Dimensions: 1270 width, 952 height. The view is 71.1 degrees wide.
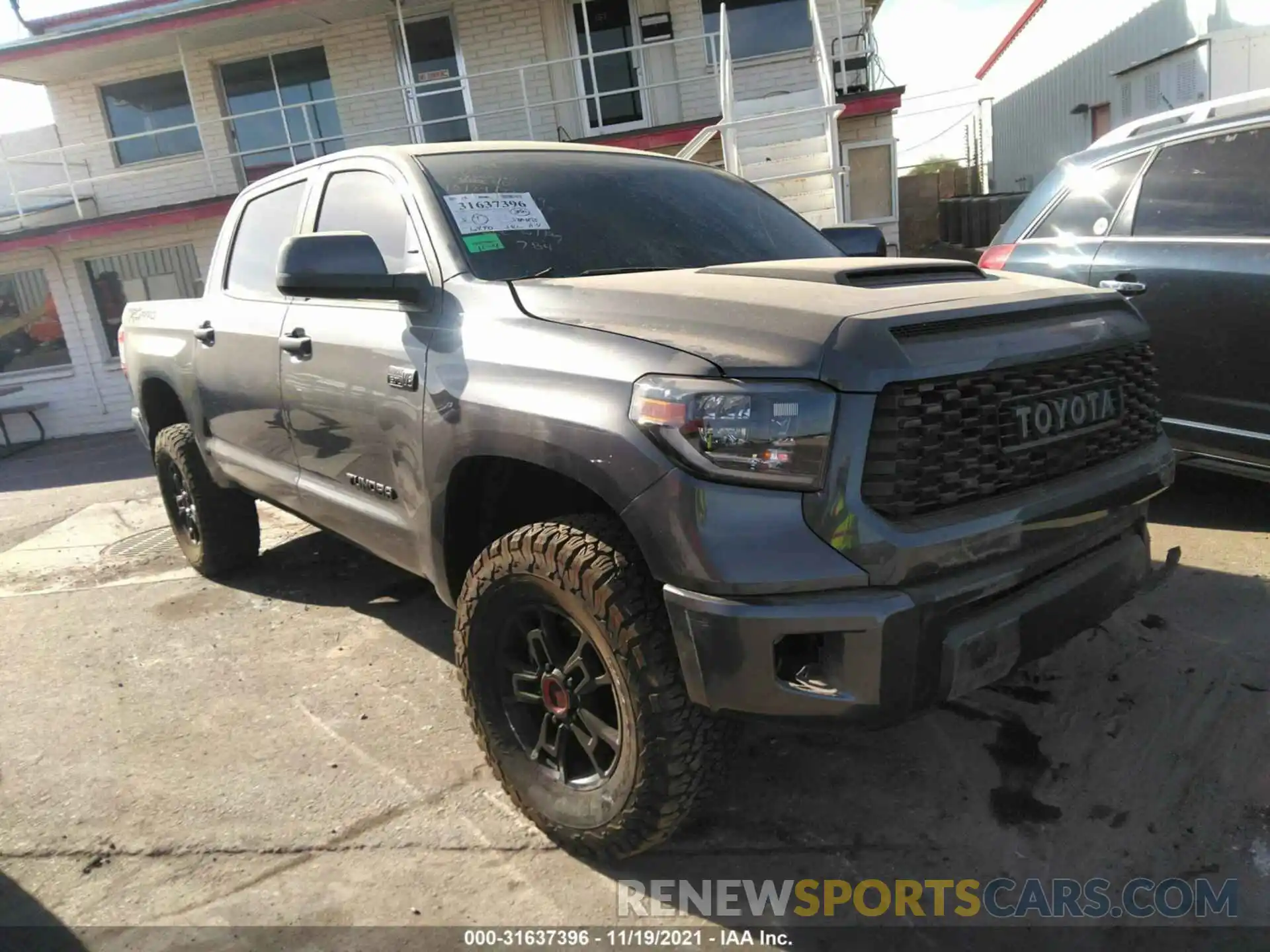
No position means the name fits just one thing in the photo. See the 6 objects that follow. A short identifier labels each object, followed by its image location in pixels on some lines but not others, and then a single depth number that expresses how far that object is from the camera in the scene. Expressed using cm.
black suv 380
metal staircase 921
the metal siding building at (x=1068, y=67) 1413
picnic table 1244
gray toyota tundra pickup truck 183
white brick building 1189
